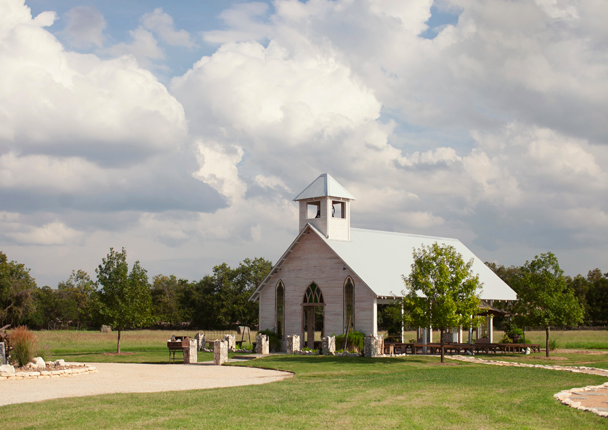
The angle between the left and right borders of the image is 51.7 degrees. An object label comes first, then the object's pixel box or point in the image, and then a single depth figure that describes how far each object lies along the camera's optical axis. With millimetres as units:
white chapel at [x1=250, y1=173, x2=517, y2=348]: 33562
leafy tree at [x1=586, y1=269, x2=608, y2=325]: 80125
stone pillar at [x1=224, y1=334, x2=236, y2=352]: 35312
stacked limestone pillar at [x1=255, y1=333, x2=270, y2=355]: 33781
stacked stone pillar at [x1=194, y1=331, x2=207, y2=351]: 38188
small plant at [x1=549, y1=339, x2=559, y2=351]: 37594
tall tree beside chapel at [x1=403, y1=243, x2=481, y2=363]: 27766
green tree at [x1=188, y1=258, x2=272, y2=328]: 72062
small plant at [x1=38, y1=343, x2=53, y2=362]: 24141
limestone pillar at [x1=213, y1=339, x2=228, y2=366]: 28062
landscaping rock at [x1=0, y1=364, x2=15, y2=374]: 20750
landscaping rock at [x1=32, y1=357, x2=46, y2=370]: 22470
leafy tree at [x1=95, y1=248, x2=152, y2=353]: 34875
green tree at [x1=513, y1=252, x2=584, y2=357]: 32594
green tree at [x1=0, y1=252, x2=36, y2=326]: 69125
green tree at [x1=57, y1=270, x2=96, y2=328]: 96375
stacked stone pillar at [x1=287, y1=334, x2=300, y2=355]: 33312
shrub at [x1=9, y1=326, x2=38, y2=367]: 22578
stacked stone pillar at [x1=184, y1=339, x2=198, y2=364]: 28614
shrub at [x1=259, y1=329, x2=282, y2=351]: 36031
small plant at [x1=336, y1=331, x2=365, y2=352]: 32625
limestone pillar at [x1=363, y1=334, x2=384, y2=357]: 30922
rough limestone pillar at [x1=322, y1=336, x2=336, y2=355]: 32125
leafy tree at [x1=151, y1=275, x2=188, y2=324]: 77256
